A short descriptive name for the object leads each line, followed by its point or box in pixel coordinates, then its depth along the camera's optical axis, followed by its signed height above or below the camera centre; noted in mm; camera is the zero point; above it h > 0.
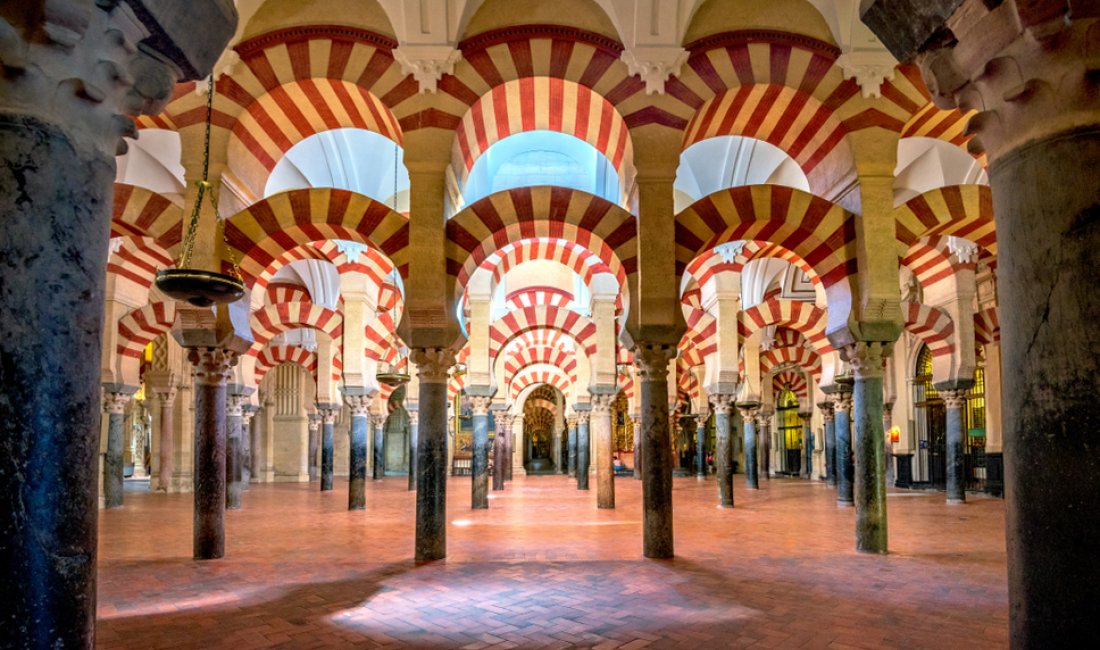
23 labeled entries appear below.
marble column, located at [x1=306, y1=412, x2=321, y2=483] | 21969 -1424
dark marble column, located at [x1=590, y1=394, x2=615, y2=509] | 12734 -1024
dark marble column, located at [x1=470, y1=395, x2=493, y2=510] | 12942 -1178
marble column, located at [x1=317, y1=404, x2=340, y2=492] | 16078 -1042
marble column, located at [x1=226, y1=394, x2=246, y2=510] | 12844 -1012
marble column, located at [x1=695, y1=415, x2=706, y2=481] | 20639 -1680
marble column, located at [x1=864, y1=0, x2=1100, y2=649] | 1984 +232
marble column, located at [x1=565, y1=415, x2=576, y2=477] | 24775 -1811
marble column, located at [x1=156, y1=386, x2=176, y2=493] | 17078 -1004
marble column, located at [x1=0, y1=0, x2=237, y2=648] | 1985 +248
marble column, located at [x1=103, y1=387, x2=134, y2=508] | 13250 -943
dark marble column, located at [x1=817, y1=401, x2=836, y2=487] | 17011 -1339
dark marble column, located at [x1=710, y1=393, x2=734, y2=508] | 12750 -1055
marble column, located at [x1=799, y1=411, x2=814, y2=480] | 23703 -1840
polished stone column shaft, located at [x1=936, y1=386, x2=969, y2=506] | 13523 -952
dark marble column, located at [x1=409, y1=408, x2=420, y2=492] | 17469 -1447
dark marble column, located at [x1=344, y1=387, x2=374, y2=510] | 12477 -880
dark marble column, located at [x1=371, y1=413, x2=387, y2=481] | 19516 -1382
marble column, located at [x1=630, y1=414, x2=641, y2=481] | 20656 -1733
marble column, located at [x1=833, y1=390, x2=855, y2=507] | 12058 -999
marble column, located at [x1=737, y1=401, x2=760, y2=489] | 15879 -1128
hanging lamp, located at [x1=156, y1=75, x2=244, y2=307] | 5590 +817
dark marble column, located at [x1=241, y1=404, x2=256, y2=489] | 16719 -1343
